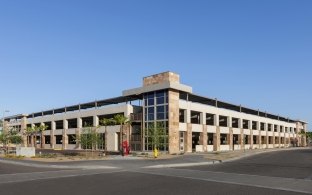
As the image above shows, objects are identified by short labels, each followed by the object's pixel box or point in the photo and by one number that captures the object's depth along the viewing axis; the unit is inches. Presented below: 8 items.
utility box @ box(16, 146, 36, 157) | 1351.5
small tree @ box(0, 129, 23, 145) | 2115.3
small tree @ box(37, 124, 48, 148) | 2454.3
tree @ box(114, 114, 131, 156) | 1525.0
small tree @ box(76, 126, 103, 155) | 1453.2
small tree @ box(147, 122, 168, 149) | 1408.8
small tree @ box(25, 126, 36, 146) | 2500.3
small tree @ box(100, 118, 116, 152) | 1582.8
